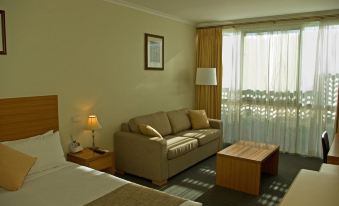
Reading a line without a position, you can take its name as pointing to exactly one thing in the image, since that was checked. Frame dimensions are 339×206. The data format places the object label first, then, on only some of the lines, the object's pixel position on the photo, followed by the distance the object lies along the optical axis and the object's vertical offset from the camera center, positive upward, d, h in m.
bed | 2.22 -0.90
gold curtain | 5.91 +0.57
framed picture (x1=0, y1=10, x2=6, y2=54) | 2.88 +0.56
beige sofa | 3.81 -0.91
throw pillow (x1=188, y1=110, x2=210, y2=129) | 5.29 -0.62
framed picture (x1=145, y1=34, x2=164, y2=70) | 4.86 +0.64
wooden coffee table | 3.54 -1.06
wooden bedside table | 3.39 -0.93
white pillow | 2.80 -0.68
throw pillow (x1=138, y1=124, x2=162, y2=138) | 4.02 -0.65
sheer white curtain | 4.84 +0.05
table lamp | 3.67 -0.49
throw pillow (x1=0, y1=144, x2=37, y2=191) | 2.38 -0.73
